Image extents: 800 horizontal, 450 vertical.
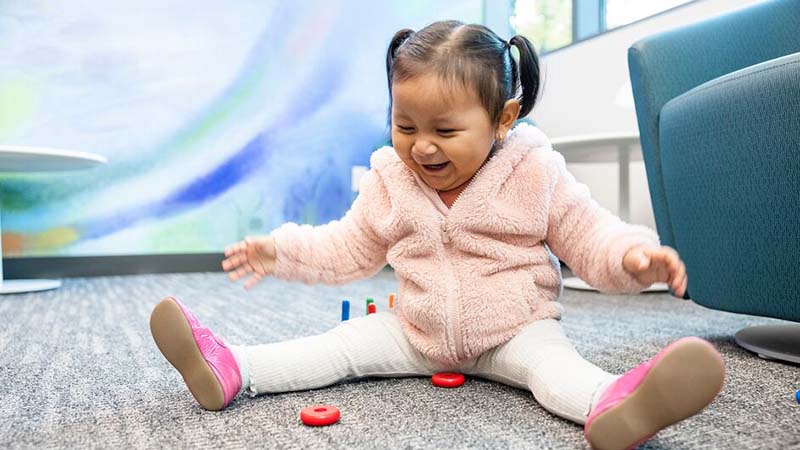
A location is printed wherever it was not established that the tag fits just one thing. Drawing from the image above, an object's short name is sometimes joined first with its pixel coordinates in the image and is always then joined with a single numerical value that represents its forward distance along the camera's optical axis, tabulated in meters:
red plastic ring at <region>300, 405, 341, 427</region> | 0.58
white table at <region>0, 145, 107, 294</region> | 1.71
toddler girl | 0.67
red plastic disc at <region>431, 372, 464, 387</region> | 0.72
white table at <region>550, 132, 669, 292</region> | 1.67
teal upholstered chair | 0.77
